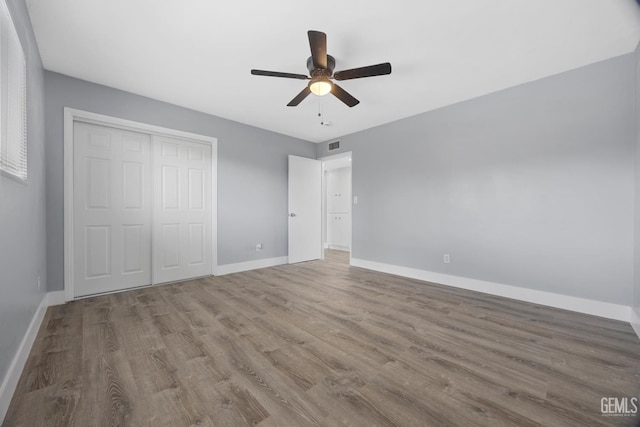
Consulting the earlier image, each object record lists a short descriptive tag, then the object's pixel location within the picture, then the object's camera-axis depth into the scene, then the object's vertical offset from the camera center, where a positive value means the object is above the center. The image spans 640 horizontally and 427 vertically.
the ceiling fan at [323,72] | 1.92 +1.21
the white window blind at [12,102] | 1.35 +0.67
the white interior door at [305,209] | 4.94 +0.04
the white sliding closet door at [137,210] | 2.96 +0.01
